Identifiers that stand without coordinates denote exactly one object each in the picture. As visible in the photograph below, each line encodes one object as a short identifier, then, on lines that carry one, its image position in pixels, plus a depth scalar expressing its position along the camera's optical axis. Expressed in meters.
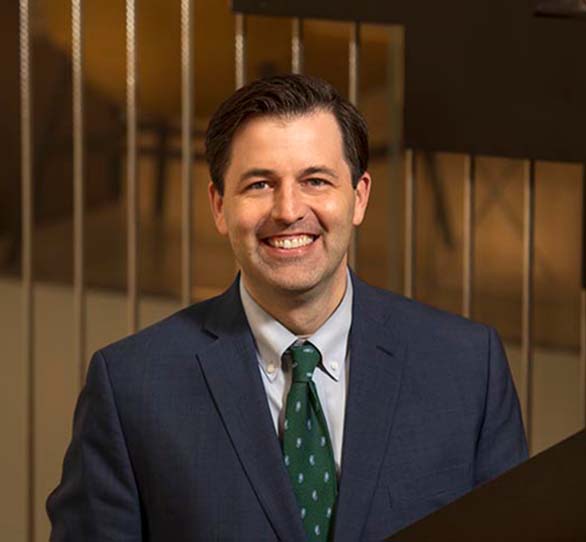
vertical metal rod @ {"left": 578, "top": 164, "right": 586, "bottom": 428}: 4.51
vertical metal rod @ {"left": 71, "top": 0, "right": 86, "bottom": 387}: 4.67
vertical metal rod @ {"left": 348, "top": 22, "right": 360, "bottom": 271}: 4.56
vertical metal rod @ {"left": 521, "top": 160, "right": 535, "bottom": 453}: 4.55
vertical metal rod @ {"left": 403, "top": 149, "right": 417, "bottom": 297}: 4.55
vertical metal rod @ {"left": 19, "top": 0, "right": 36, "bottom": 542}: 4.79
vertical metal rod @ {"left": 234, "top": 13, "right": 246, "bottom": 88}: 4.59
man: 3.41
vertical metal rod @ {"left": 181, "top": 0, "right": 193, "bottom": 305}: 4.68
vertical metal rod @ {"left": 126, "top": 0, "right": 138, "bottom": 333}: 4.67
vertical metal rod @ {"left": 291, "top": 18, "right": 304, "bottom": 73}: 4.56
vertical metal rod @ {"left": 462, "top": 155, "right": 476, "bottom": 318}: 4.55
